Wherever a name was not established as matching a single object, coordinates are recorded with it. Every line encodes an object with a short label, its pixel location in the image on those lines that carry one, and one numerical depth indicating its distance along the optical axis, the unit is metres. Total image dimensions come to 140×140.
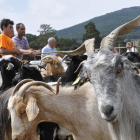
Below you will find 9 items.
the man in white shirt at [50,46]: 7.06
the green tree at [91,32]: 49.11
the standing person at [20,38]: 5.44
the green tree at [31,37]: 49.86
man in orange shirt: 4.46
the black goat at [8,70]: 4.18
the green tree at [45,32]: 52.56
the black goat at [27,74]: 3.91
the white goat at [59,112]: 2.60
